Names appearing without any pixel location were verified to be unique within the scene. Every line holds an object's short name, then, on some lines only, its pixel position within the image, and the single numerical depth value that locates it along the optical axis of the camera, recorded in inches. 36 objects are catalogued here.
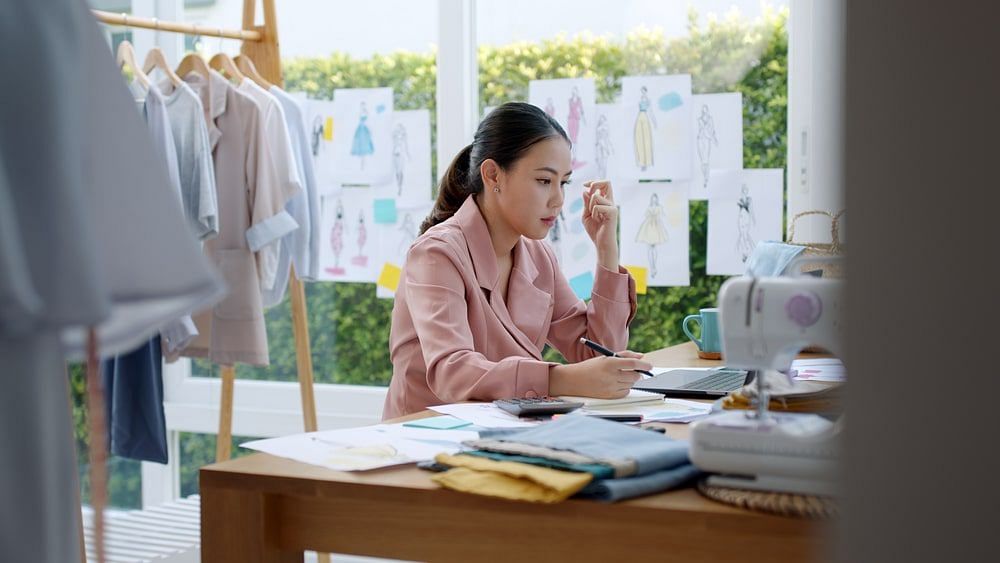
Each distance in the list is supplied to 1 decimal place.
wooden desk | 42.0
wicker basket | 94.0
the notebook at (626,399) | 69.3
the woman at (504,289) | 73.5
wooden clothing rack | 129.3
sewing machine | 42.2
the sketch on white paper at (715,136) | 134.0
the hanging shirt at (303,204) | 128.7
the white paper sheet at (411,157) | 146.6
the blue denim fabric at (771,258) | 101.1
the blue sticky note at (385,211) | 148.3
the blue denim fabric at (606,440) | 46.1
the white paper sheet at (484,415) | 61.6
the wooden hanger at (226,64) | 128.5
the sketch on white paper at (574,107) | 139.7
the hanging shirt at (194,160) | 118.1
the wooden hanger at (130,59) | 123.1
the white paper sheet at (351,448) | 51.1
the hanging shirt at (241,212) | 122.5
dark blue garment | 120.4
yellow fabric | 43.7
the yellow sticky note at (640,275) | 138.8
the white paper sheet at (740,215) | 133.6
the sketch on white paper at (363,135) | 148.2
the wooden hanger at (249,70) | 129.6
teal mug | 98.1
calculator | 63.9
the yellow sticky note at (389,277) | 148.6
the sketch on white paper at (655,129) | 136.0
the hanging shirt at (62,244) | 28.7
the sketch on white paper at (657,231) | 137.3
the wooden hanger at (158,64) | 124.1
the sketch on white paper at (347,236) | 149.6
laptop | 73.4
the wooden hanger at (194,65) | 126.1
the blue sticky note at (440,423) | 59.8
